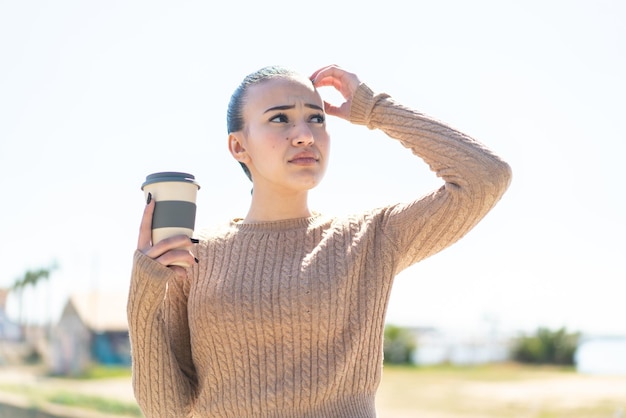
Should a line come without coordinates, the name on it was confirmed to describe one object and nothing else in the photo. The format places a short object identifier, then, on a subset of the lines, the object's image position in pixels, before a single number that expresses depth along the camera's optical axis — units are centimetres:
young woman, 155
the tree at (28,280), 2991
